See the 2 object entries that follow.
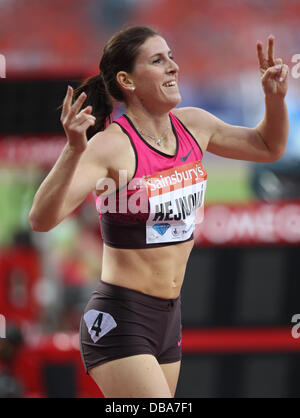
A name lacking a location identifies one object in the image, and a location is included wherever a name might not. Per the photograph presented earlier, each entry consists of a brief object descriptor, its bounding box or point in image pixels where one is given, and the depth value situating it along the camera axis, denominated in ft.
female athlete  20.07
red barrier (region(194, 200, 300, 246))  40.11
